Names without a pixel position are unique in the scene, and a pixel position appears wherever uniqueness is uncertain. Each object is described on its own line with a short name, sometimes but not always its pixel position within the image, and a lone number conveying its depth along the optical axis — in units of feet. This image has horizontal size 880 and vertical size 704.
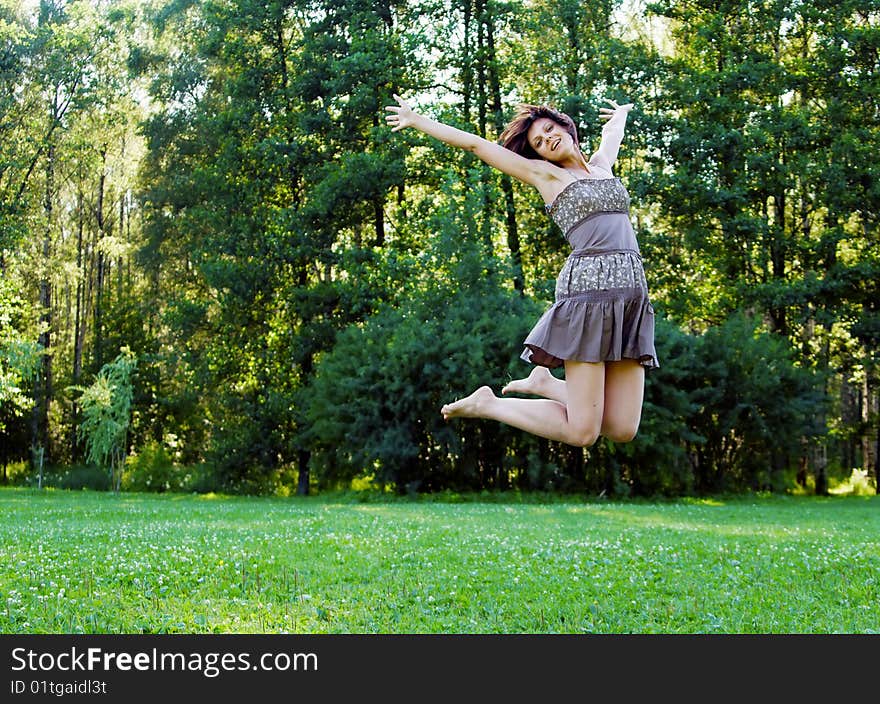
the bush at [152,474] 91.35
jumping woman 16.81
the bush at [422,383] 67.51
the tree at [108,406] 75.61
